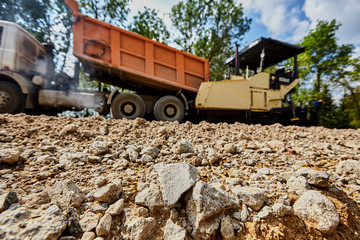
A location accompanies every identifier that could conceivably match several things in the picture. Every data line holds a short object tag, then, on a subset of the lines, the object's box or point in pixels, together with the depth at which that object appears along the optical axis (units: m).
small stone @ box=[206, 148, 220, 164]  1.61
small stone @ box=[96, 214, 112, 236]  0.86
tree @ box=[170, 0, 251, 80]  11.39
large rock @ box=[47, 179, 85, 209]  0.98
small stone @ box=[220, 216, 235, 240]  0.89
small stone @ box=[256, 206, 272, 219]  0.97
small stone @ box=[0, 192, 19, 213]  0.84
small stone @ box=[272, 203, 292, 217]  1.00
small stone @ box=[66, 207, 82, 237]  0.83
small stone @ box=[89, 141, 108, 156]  1.62
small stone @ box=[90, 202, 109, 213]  0.98
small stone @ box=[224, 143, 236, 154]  1.82
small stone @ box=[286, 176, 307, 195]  1.15
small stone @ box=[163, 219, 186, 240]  0.87
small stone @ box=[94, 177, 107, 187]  1.17
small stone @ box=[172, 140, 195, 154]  1.76
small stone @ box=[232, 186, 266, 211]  1.02
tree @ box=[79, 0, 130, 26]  9.61
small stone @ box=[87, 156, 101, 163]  1.48
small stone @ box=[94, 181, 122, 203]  1.04
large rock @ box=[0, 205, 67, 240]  0.73
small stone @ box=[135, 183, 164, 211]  1.01
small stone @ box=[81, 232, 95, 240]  0.82
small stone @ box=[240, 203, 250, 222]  0.97
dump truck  3.65
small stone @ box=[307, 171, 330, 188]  1.19
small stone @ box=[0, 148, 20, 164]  1.34
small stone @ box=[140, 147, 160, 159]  1.65
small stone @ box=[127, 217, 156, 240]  0.86
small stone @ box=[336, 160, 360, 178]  1.43
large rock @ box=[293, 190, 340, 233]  0.95
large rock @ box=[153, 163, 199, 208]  1.01
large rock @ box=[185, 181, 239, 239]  0.90
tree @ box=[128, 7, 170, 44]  10.80
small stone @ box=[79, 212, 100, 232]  0.87
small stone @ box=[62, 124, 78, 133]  2.07
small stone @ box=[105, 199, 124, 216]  0.95
